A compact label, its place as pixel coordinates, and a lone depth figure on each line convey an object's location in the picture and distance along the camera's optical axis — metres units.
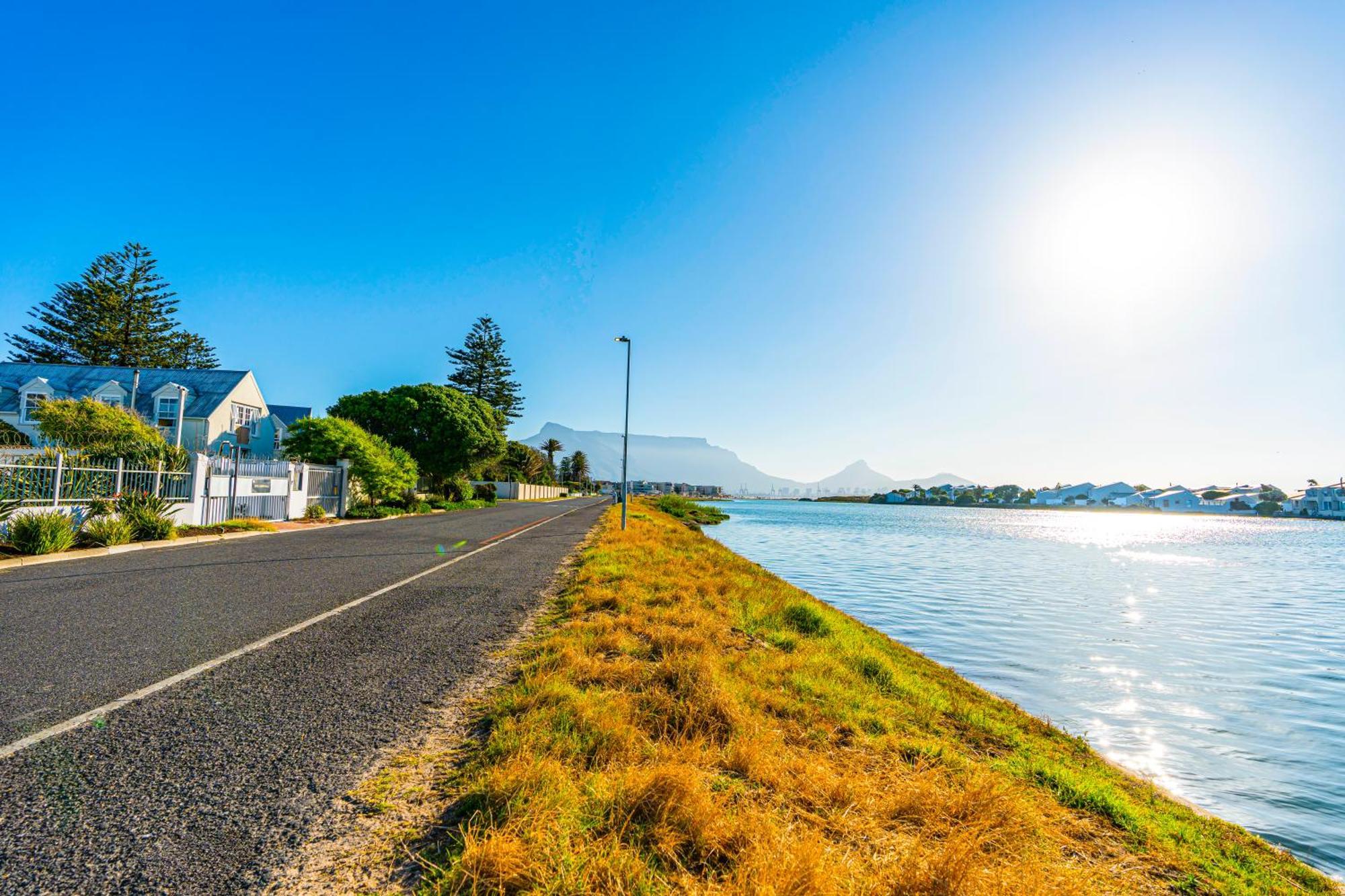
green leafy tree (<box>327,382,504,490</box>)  38.34
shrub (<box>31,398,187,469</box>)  26.88
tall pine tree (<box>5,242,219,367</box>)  49.75
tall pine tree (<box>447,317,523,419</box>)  61.66
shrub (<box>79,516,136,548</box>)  12.58
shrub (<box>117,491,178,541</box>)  14.10
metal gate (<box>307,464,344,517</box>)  25.05
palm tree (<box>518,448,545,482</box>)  73.44
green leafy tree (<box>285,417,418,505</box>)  26.41
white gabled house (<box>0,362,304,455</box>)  36.72
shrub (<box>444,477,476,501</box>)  40.91
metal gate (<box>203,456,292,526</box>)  18.31
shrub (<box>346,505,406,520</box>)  26.10
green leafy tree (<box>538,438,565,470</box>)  98.75
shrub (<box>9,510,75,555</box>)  11.04
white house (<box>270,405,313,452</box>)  53.09
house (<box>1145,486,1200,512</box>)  141.50
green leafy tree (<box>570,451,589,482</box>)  119.44
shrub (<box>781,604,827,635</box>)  8.54
